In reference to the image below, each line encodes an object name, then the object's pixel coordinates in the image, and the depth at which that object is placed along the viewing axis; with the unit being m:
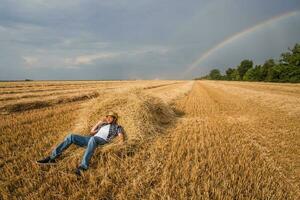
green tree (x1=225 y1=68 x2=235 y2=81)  102.01
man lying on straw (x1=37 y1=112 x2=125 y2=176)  4.49
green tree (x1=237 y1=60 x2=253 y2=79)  84.44
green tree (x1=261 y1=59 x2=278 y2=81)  56.20
